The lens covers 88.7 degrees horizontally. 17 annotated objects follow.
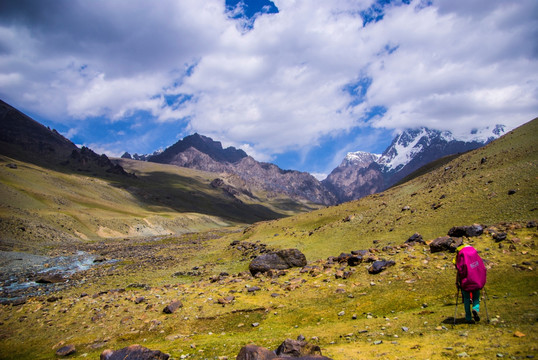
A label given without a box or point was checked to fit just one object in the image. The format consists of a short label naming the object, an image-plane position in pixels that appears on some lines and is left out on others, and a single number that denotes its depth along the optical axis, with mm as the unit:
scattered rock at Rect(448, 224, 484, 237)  23327
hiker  12727
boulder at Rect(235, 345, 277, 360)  9898
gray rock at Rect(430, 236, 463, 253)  21562
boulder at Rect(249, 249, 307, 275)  31703
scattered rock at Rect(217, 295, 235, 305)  21988
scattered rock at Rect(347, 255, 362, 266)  24677
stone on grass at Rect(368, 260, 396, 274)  21938
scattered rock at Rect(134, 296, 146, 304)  24033
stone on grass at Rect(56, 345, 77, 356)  16719
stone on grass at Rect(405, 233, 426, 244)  27444
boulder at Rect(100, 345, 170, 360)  11680
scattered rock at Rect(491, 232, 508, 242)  20750
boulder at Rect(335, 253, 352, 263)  27159
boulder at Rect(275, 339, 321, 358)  10352
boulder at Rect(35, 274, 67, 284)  40125
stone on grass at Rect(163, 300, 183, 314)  21056
